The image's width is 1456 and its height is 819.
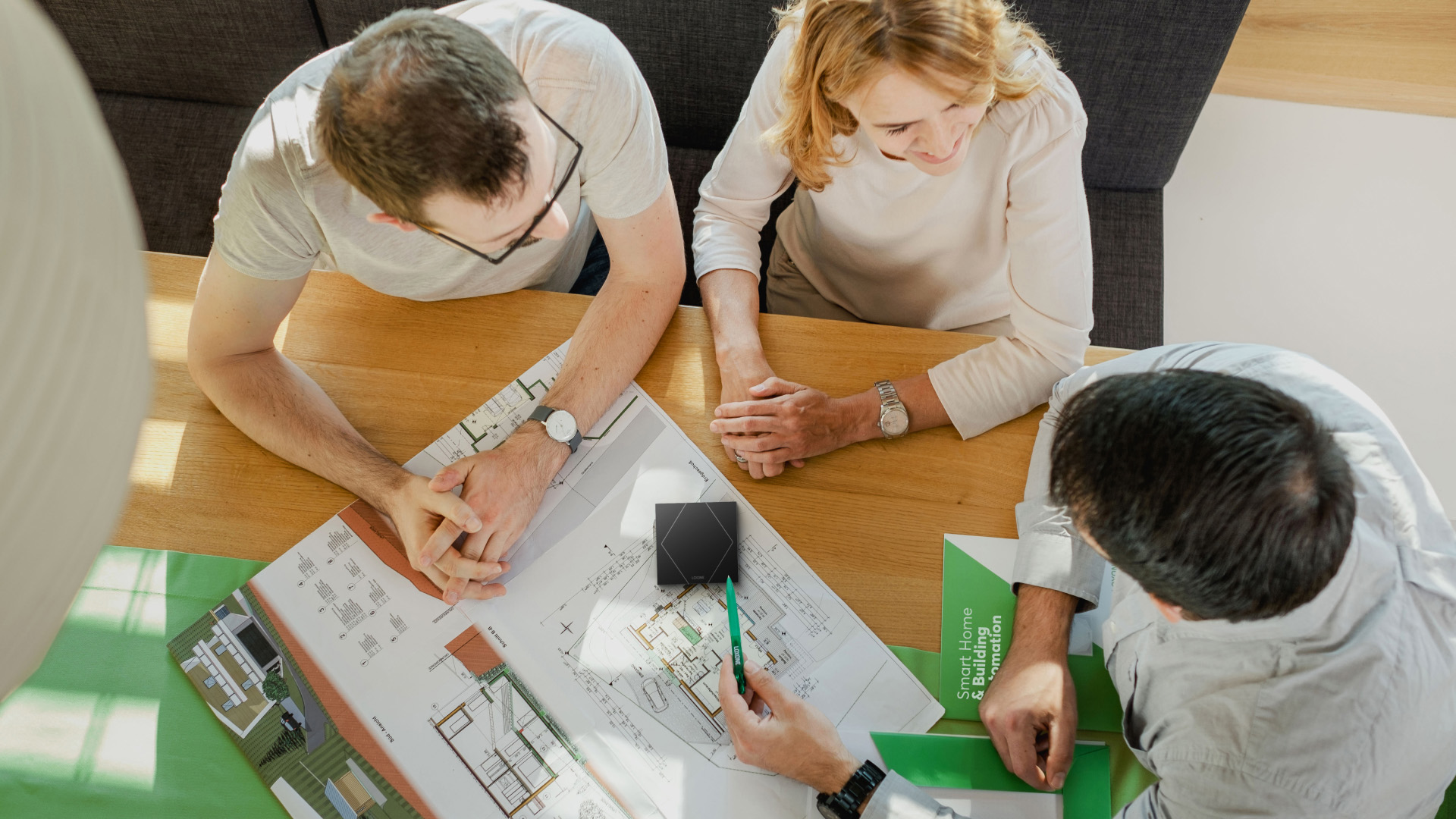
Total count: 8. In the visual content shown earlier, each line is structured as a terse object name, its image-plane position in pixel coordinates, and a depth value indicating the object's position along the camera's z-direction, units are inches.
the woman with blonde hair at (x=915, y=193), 42.9
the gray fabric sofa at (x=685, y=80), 62.1
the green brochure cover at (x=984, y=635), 41.8
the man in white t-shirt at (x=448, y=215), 36.7
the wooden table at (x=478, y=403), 44.6
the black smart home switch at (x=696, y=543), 43.7
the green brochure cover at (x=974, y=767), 39.8
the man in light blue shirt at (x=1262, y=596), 30.8
